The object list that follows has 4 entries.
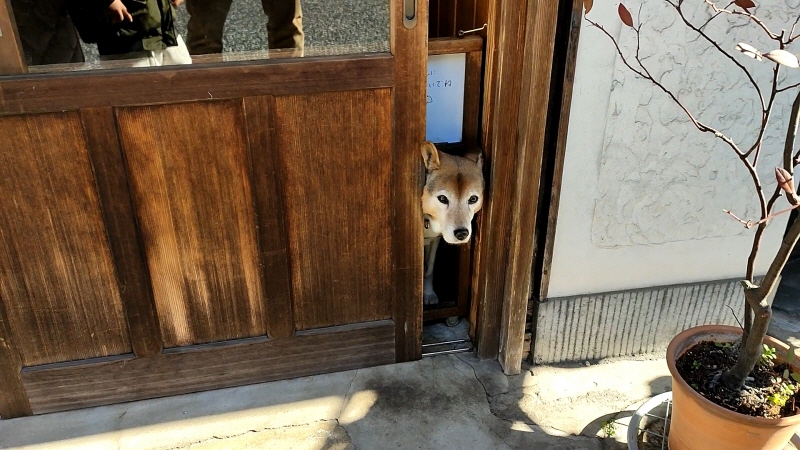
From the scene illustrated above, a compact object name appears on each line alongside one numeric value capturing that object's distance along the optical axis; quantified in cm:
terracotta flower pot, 220
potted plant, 218
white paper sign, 271
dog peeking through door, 269
